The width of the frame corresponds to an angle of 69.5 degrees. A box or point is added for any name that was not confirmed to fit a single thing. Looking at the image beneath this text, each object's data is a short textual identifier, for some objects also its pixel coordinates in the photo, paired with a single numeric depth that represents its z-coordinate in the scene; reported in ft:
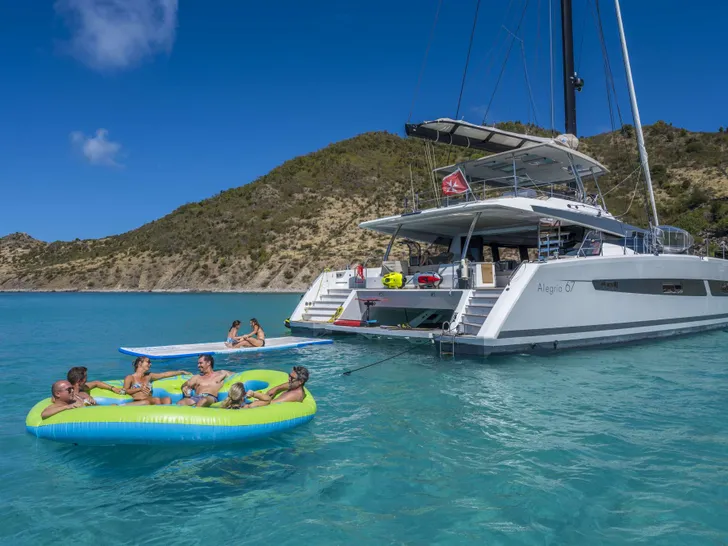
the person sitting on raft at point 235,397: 22.89
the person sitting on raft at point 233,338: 45.08
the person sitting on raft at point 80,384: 23.59
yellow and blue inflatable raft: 20.25
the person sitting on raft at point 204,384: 25.05
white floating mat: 40.96
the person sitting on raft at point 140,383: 24.78
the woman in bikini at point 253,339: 44.57
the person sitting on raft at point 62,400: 21.79
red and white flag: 46.51
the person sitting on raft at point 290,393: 24.12
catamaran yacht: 38.63
